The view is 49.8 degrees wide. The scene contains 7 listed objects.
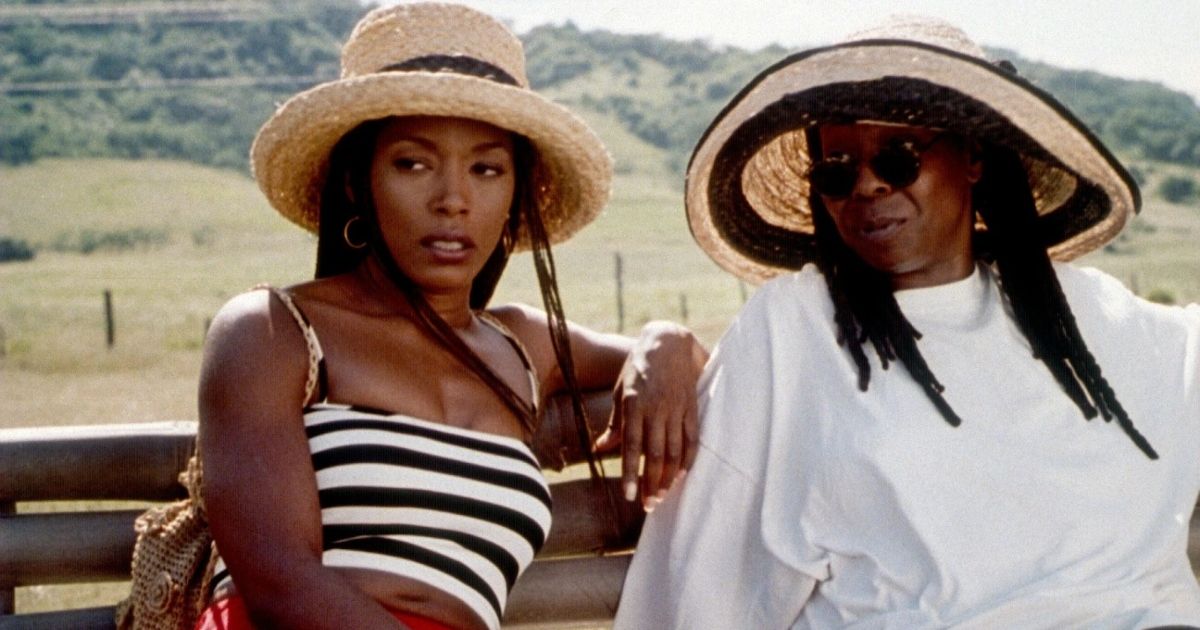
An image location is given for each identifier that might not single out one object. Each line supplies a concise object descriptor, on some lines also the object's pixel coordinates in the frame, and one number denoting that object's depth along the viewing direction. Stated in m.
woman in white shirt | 2.86
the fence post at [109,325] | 30.75
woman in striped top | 2.46
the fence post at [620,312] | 35.23
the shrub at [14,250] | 68.62
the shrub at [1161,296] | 38.83
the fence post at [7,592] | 3.16
